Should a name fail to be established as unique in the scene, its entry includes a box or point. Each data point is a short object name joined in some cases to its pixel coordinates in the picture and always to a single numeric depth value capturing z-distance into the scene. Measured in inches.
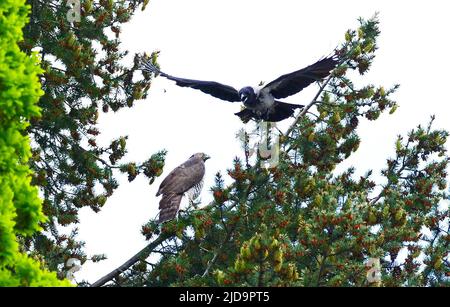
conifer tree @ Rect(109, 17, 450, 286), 432.1
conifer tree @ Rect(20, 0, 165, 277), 617.3
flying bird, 609.6
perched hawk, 563.8
